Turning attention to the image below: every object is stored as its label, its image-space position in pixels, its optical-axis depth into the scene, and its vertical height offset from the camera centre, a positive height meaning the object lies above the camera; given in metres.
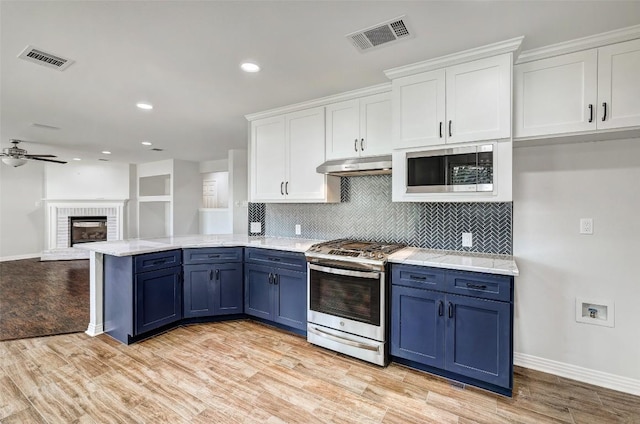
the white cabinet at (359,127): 2.89 +0.83
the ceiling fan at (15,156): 5.00 +0.89
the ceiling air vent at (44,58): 2.20 +1.16
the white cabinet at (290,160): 3.30 +0.58
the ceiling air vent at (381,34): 1.90 +1.17
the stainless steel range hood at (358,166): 2.78 +0.41
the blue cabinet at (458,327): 2.10 -0.89
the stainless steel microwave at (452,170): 2.28 +0.32
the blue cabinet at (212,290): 3.33 -0.91
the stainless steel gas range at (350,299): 2.52 -0.80
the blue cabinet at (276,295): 3.05 -0.92
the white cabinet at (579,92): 1.97 +0.82
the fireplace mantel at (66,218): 7.49 -0.23
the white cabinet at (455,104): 2.21 +0.84
